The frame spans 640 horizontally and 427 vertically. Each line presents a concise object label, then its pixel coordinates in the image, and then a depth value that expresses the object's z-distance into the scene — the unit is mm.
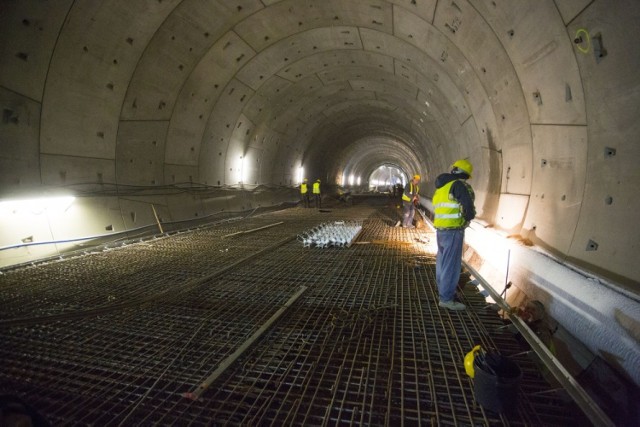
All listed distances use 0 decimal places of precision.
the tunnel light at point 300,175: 19969
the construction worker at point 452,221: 3850
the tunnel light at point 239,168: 13338
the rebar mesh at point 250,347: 2207
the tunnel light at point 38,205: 6086
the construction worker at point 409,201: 10000
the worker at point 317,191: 16922
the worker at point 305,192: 17234
